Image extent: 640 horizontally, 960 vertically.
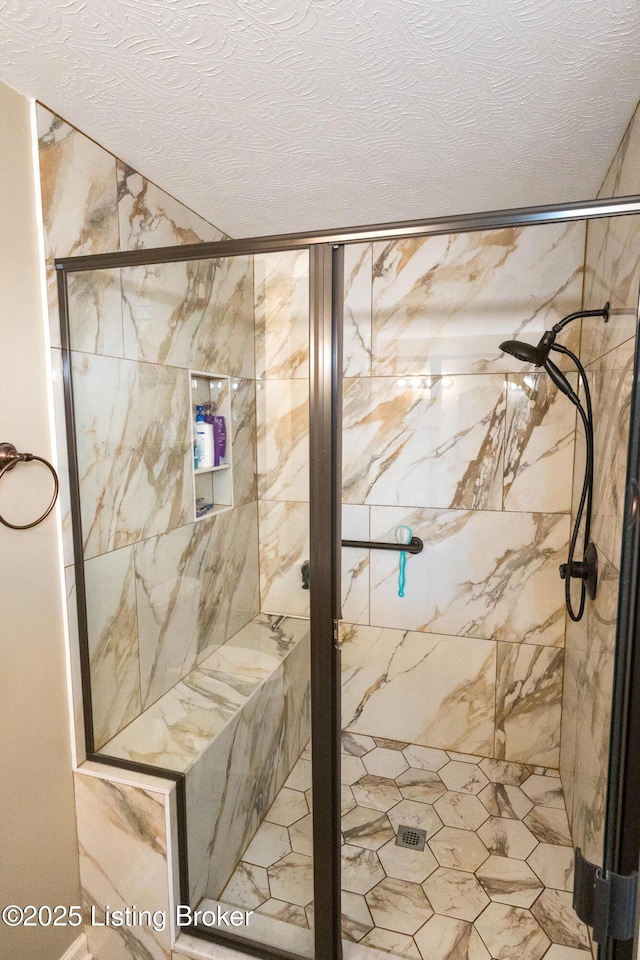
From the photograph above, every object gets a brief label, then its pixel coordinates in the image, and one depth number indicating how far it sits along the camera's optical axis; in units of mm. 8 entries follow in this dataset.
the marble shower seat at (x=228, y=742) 1452
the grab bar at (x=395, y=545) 2234
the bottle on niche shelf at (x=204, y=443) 1597
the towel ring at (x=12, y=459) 1201
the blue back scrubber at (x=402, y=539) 2258
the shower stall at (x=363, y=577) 1285
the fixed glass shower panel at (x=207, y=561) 1378
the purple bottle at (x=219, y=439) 1562
